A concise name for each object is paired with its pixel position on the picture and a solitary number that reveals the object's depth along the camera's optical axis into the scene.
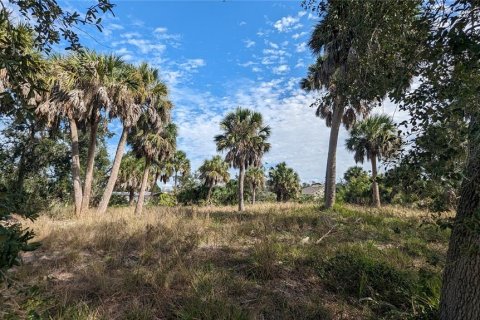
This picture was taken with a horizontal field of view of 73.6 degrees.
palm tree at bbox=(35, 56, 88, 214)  15.68
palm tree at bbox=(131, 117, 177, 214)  22.66
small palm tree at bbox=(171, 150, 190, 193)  38.72
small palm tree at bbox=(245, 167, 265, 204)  44.38
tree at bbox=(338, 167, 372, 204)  33.67
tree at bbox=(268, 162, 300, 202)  44.91
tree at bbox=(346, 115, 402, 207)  28.47
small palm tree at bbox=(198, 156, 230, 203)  40.12
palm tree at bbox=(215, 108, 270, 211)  27.58
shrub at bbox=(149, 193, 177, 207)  36.62
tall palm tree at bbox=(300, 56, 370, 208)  15.39
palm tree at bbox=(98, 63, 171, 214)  17.14
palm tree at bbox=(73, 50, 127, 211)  16.20
